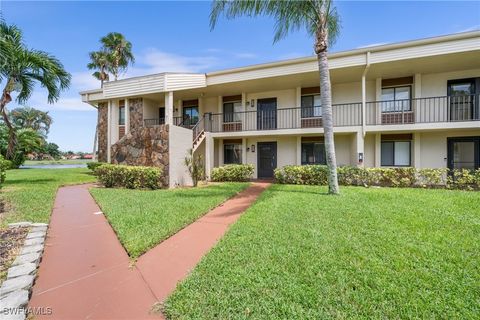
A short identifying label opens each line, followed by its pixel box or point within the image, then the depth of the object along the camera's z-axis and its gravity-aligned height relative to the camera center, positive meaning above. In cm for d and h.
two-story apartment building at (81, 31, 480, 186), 1141 +293
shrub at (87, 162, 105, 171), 1817 -35
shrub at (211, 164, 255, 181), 1381 -63
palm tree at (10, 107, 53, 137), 4793 +894
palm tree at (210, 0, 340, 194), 892 +539
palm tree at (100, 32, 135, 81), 2519 +1148
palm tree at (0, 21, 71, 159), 994 +380
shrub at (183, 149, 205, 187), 1217 -27
